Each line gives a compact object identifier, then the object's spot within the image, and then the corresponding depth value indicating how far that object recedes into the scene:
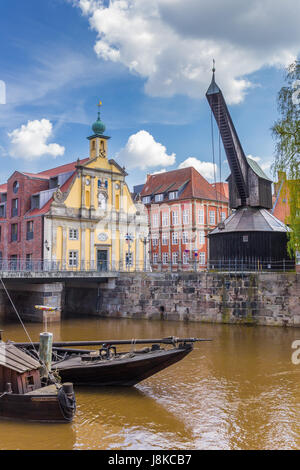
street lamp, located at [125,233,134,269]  40.17
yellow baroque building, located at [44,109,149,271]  39.06
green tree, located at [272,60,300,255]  22.39
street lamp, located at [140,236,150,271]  43.67
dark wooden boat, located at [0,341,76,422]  11.02
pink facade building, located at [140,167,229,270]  57.06
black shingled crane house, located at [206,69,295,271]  32.69
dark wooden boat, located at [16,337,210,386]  13.87
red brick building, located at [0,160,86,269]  39.19
